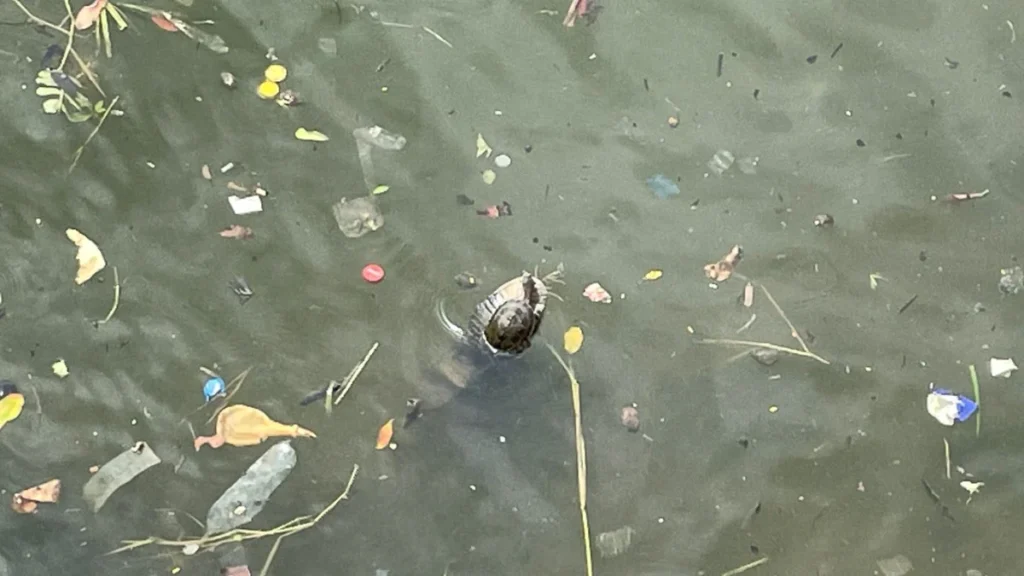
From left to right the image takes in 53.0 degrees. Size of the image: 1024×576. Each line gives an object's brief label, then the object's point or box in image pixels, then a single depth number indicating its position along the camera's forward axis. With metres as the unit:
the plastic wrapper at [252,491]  2.40
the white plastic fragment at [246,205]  2.65
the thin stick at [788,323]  2.66
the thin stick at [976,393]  2.61
